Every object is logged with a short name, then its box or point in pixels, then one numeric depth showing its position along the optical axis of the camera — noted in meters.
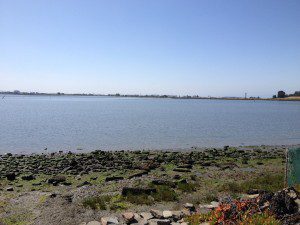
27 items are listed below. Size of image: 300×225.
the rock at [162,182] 11.22
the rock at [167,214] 7.64
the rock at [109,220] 7.43
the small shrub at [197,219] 6.88
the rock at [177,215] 7.57
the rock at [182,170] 14.37
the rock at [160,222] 7.14
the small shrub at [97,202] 8.73
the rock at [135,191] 9.91
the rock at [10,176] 12.87
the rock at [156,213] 7.70
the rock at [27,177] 12.90
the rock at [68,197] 9.56
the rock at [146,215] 7.72
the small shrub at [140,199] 9.12
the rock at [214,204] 8.65
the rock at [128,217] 7.56
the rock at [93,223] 7.51
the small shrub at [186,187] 10.55
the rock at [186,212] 7.86
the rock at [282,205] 6.47
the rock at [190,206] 8.44
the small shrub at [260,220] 5.94
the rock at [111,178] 12.62
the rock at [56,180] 12.26
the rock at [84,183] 11.80
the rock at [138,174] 13.12
